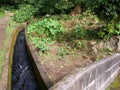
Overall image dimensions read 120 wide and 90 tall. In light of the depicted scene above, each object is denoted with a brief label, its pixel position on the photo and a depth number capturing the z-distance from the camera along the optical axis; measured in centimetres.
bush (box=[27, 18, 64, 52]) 428
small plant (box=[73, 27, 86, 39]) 406
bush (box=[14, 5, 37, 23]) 722
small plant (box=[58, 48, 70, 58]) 371
